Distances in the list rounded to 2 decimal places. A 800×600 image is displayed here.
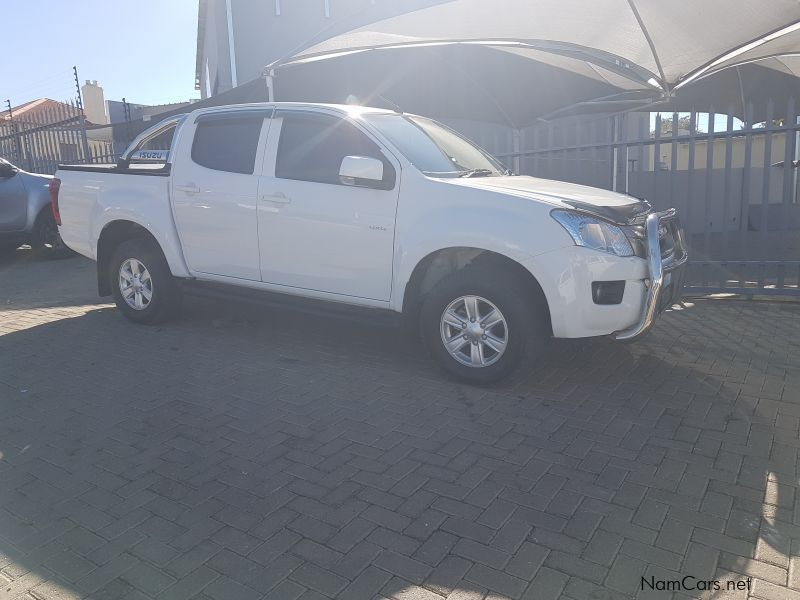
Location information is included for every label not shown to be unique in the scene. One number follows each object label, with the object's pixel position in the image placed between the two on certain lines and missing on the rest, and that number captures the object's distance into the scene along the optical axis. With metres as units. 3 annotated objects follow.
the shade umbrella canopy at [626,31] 7.66
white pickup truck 4.30
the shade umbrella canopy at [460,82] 11.15
